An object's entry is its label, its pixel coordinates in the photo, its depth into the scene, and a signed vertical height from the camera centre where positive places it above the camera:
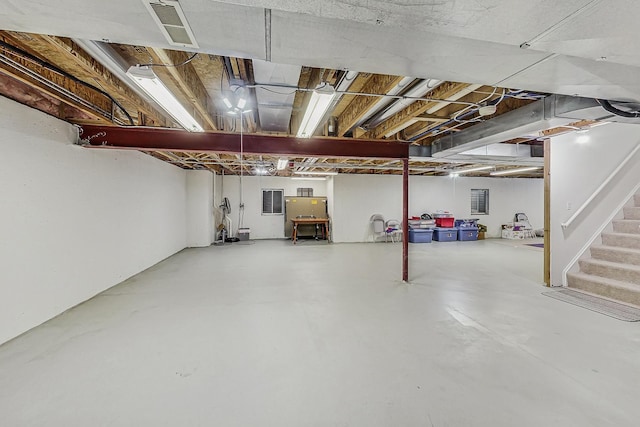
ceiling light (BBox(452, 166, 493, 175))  7.07 +1.08
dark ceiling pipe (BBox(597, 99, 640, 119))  2.16 +0.80
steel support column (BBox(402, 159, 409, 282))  4.44 -0.26
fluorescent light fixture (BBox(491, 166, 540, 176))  7.24 +1.08
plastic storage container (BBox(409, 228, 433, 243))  8.77 -0.92
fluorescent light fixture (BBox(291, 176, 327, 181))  9.08 +1.02
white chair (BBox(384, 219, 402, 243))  8.85 -0.75
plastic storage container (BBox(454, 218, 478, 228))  9.35 -0.56
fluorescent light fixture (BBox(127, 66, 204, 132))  1.80 +0.93
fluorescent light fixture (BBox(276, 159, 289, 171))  5.67 +0.99
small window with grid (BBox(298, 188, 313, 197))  9.74 +0.56
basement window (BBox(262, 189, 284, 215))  9.43 +0.18
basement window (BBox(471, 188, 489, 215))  10.10 +0.22
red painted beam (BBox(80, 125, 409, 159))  3.55 +0.94
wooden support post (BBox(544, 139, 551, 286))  4.19 -0.14
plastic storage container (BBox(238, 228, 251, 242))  8.83 -0.89
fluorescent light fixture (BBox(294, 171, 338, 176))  8.04 +1.05
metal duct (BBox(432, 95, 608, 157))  2.45 +0.94
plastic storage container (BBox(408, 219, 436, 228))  8.81 -0.52
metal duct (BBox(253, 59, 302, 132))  2.41 +1.31
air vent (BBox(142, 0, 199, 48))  1.06 +0.81
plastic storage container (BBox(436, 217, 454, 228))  9.13 -0.51
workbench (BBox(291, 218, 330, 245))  8.70 -0.53
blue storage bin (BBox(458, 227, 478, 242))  9.26 -0.90
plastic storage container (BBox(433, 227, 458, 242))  9.05 -0.92
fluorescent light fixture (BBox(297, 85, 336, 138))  2.06 +0.93
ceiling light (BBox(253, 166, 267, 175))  7.52 +1.11
